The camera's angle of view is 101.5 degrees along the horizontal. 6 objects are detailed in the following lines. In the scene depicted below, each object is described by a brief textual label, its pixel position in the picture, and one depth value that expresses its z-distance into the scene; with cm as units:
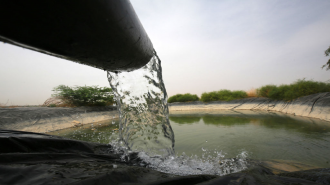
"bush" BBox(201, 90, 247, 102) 1202
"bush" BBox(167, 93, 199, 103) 1609
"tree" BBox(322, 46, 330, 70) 635
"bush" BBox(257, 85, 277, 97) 973
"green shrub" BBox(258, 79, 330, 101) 638
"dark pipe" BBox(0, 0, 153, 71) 30
